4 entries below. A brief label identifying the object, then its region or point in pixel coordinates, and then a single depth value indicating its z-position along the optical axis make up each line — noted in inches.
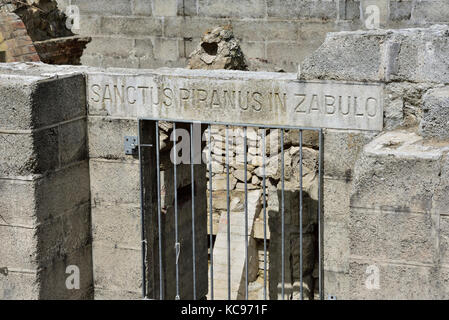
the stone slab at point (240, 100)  410.6
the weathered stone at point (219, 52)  714.9
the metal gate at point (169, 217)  455.1
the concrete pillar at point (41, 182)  424.2
